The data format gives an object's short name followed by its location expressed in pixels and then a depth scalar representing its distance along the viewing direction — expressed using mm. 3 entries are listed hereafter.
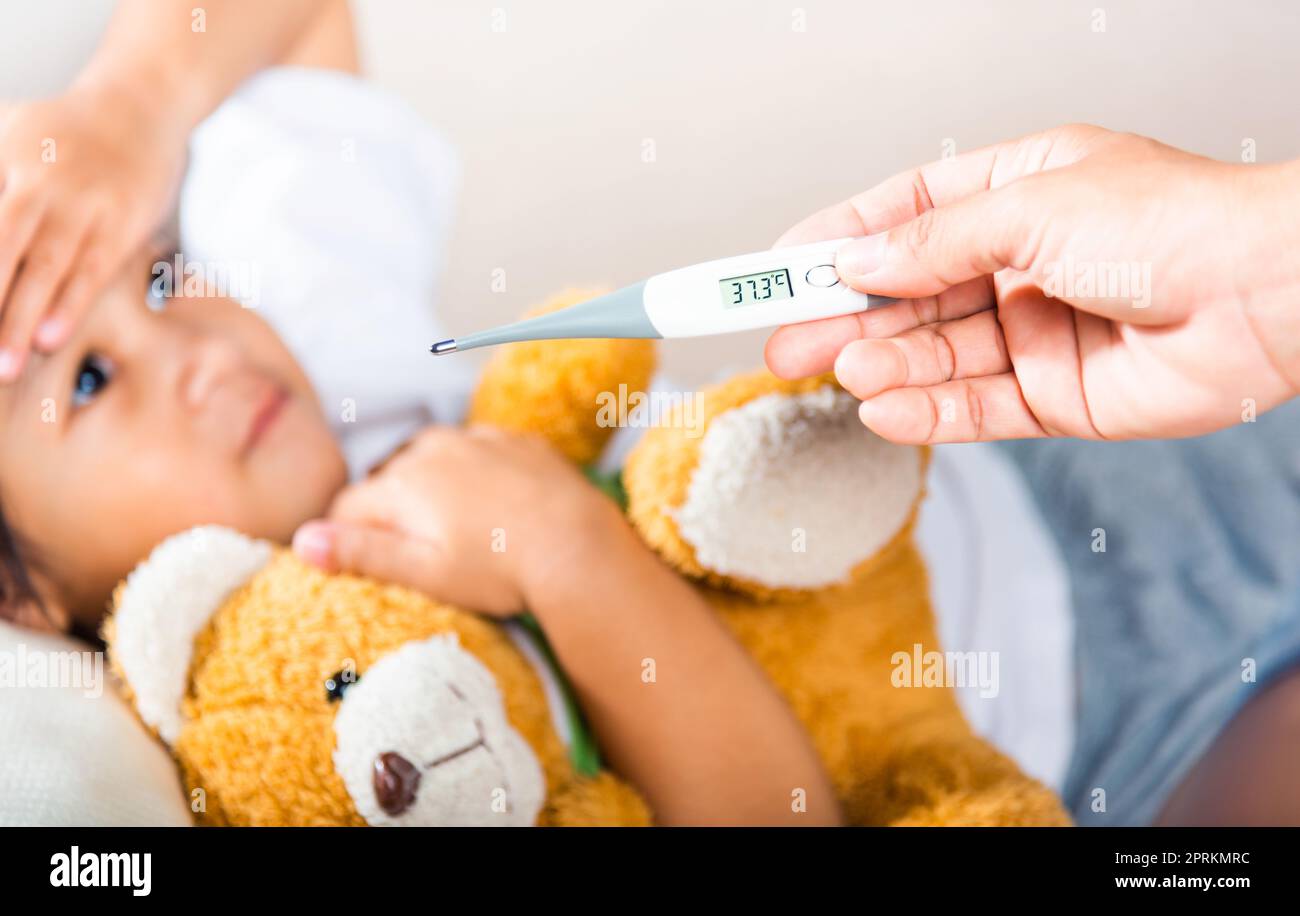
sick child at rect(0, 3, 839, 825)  608
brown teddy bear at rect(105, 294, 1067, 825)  530
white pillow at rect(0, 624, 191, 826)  492
